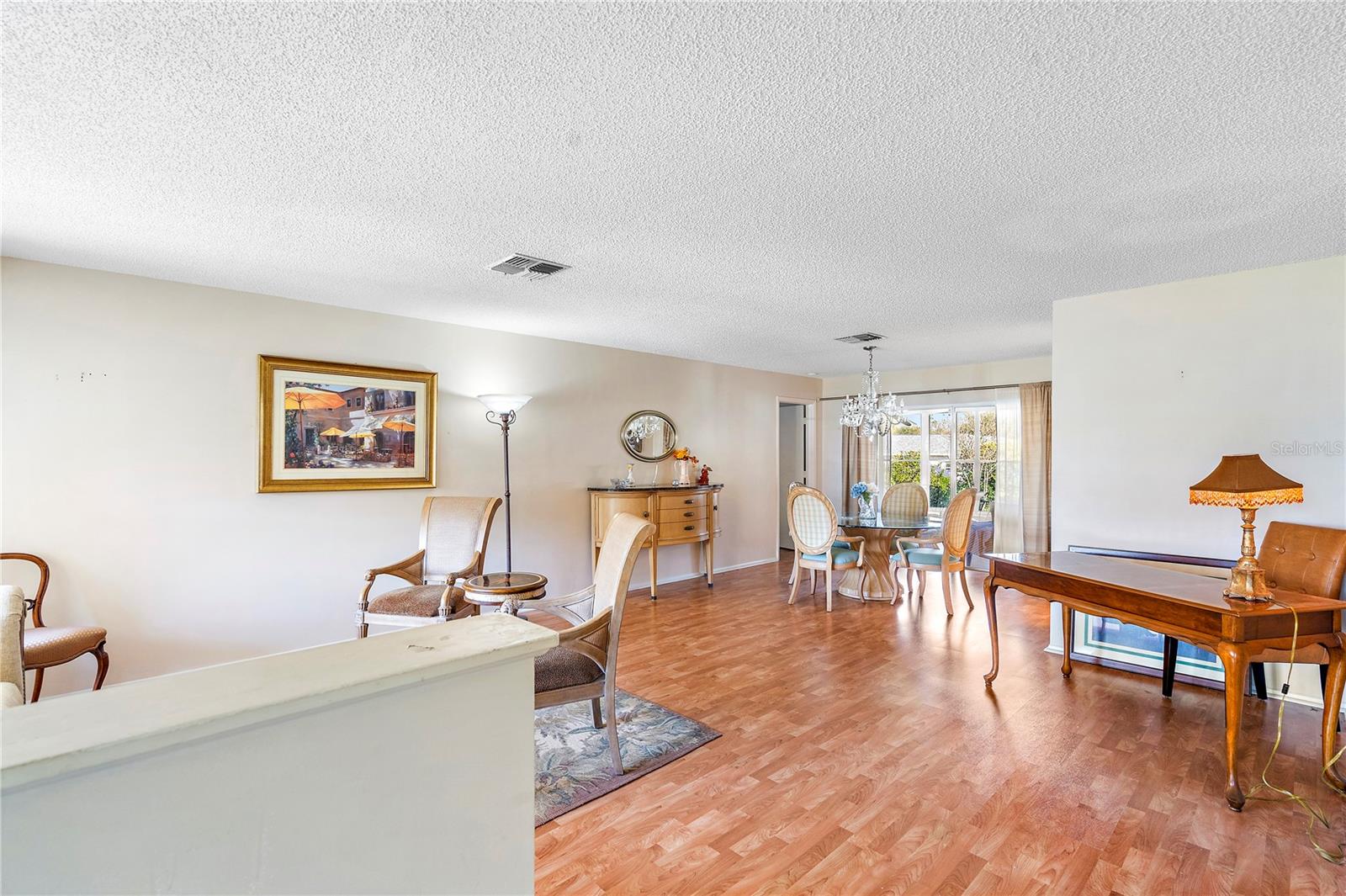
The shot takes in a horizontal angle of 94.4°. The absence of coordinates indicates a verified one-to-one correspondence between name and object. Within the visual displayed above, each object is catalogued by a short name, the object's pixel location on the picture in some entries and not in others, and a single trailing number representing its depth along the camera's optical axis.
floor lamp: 4.53
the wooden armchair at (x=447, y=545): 3.89
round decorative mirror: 5.90
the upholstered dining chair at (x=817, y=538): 5.28
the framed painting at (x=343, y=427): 3.80
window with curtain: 6.86
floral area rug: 2.35
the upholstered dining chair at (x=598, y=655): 2.37
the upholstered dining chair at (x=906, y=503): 6.21
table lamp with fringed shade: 2.42
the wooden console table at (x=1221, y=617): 2.25
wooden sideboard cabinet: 5.38
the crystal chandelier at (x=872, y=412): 5.97
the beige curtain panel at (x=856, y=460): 7.52
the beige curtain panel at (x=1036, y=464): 6.20
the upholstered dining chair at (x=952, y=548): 5.16
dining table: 5.45
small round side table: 3.18
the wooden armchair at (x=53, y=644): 2.74
